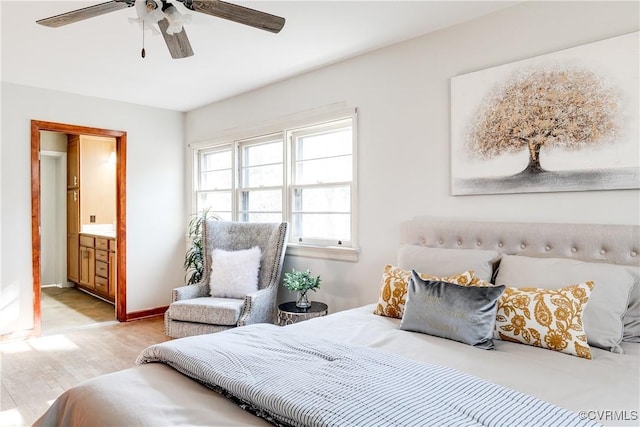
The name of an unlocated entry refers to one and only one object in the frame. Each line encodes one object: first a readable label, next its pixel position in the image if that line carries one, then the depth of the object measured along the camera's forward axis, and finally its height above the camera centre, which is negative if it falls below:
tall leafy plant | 4.53 -0.39
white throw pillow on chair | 3.73 -0.54
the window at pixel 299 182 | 3.58 +0.30
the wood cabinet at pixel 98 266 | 5.43 -0.71
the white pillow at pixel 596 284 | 1.82 -0.35
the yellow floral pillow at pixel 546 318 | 1.77 -0.47
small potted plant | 3.28 -0.56
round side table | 3.13 -0.75
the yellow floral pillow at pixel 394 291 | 2.37 -0.46
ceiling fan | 1.82 +0.91
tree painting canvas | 2.12 +0.49
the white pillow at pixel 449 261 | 2.34 -0.29
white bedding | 1.26 -0.60
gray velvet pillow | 1.88 -0.47
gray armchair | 3.36 -0.70
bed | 1.21 -0.55
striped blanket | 1.13 -0.54
